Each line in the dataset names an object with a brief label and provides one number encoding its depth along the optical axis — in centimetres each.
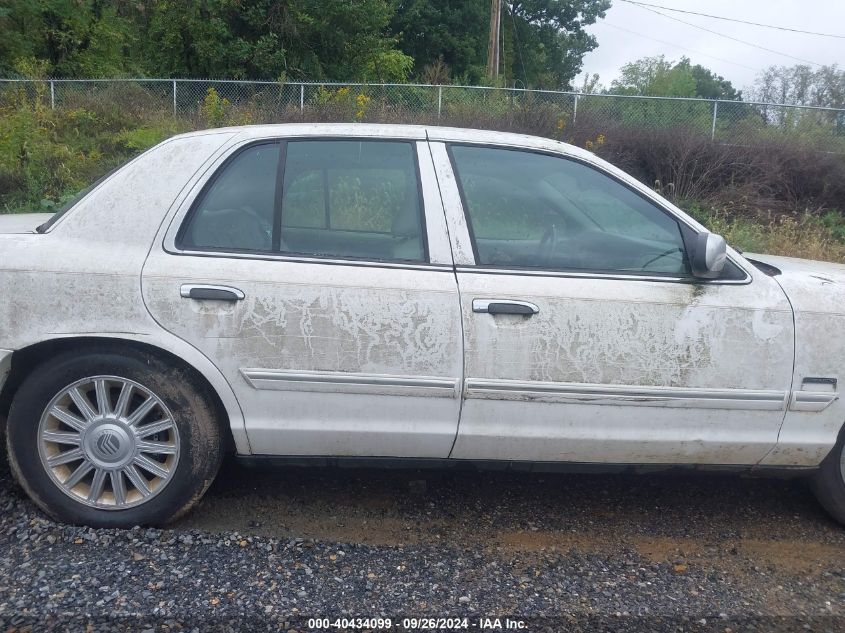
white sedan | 329
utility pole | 2602
